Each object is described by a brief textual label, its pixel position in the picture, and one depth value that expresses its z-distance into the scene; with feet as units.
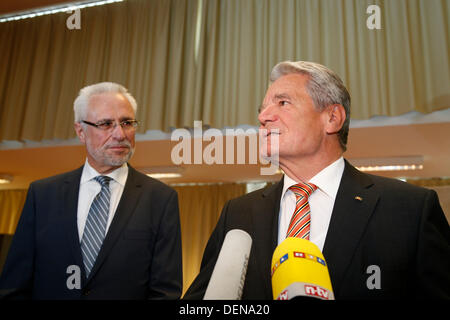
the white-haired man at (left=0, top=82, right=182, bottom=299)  4.80
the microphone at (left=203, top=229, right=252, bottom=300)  1.91
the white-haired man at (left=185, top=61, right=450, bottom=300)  3.14
